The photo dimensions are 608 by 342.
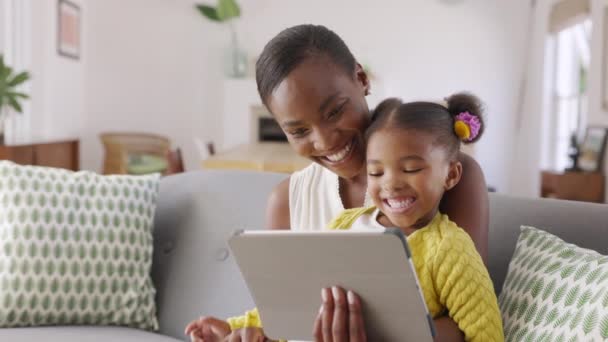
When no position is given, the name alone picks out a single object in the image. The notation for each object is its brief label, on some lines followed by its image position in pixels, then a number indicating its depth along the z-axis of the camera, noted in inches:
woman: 55.2
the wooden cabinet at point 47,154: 203.9
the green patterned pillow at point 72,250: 84.8
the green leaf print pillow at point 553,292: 48.4
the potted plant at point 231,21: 302.5
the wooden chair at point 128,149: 273.0
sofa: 83.0
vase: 313.9
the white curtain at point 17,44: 224.4
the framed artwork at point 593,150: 236.1
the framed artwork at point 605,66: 238.4
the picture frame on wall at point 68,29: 253.3
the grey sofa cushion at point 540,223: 63.3
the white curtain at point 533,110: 289.4
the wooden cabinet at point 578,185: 233.9
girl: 47.0
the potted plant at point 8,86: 179.9
